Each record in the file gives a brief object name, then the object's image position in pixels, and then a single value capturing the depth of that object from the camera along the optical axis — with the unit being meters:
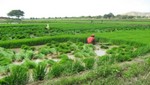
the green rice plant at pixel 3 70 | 3.96
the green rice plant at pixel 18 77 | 2.88
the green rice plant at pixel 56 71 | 3.31
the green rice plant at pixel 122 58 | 4.48
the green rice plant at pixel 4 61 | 4.34
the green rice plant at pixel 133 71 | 3.25
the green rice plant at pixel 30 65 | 4.18
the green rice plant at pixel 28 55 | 5.26
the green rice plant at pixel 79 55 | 5.56
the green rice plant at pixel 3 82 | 2.82
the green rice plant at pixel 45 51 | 5.86
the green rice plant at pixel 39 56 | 5.43
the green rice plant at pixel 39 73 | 3.25
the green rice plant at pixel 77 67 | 3.53
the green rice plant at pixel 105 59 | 3.88
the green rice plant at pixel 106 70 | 3.17
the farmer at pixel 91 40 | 7.79
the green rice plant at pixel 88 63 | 3.82
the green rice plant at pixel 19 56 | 5.14
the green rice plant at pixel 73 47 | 6.74
